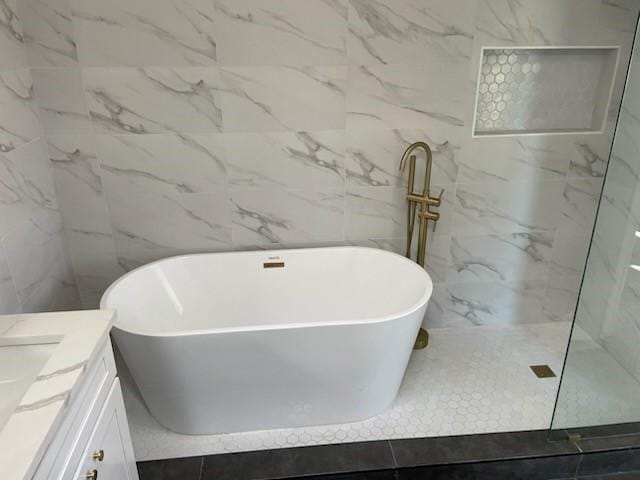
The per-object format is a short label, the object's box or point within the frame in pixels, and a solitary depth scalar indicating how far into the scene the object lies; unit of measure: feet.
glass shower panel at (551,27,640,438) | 6.66
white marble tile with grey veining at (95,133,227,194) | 7.54
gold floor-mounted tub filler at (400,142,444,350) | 7.72
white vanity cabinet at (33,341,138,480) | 3.45
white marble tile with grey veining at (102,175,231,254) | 7.83
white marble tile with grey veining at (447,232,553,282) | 8.71
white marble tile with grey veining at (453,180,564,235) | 8.34
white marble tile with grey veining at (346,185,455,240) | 8.22
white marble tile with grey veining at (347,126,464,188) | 7.86
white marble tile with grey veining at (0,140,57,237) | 6.21
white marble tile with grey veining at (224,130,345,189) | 7.72
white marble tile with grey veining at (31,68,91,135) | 7.07
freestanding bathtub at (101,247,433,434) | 5.97
